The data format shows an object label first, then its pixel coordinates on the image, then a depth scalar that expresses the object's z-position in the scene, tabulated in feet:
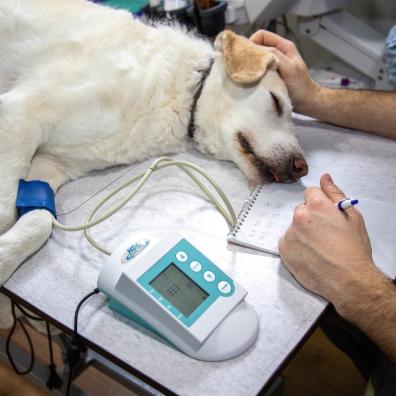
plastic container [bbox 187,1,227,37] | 6.50
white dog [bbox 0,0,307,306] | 3.87
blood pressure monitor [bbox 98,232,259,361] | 2.29
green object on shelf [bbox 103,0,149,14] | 6.78
